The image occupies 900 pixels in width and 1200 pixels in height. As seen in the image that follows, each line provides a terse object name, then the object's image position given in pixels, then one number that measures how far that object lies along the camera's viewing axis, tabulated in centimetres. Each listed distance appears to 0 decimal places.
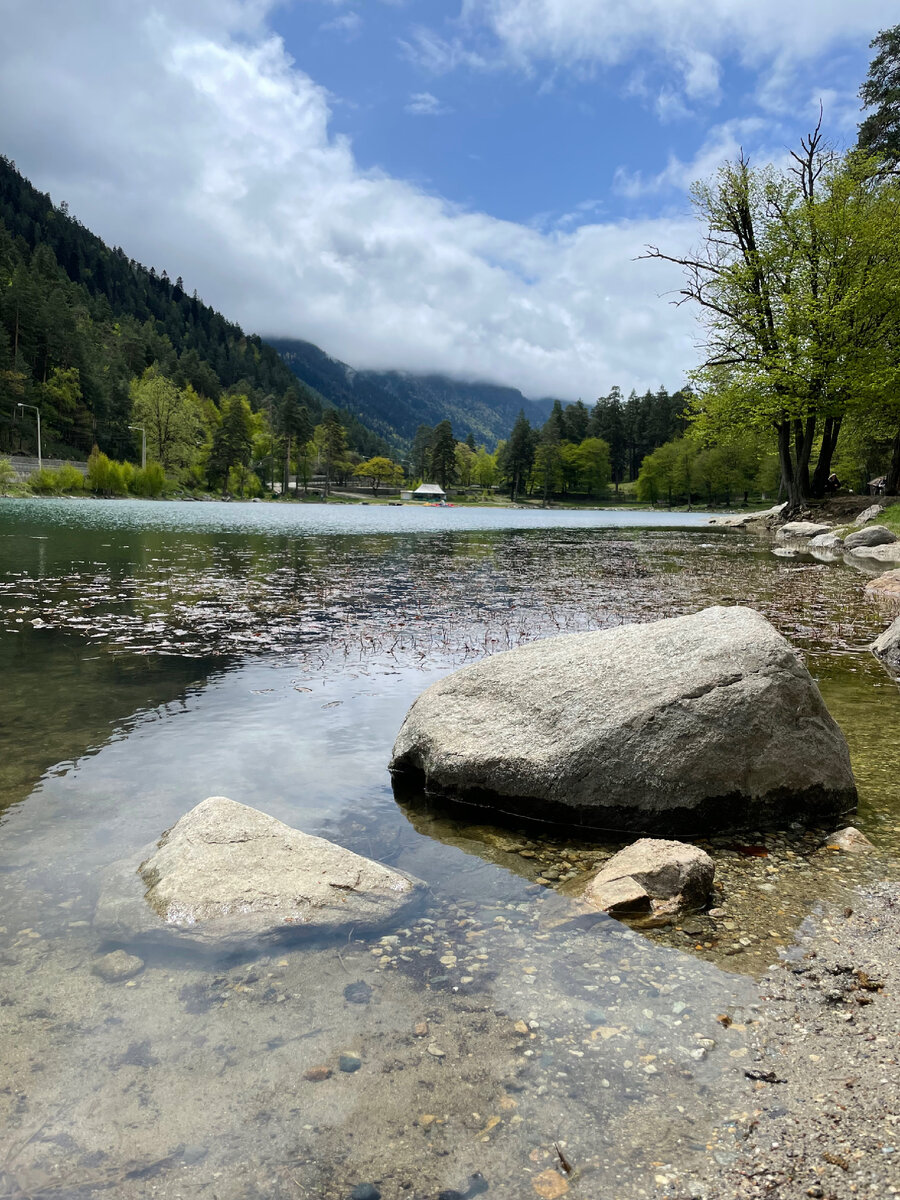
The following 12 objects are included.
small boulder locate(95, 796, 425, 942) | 429
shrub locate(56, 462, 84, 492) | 8481
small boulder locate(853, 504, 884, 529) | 3547
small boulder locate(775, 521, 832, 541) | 3819
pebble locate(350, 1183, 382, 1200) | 254
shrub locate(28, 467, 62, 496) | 8294
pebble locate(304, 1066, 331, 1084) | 313
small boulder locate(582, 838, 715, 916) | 448
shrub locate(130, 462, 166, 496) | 9699
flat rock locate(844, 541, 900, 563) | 2669
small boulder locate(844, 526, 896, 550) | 3005
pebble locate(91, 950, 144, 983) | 380
